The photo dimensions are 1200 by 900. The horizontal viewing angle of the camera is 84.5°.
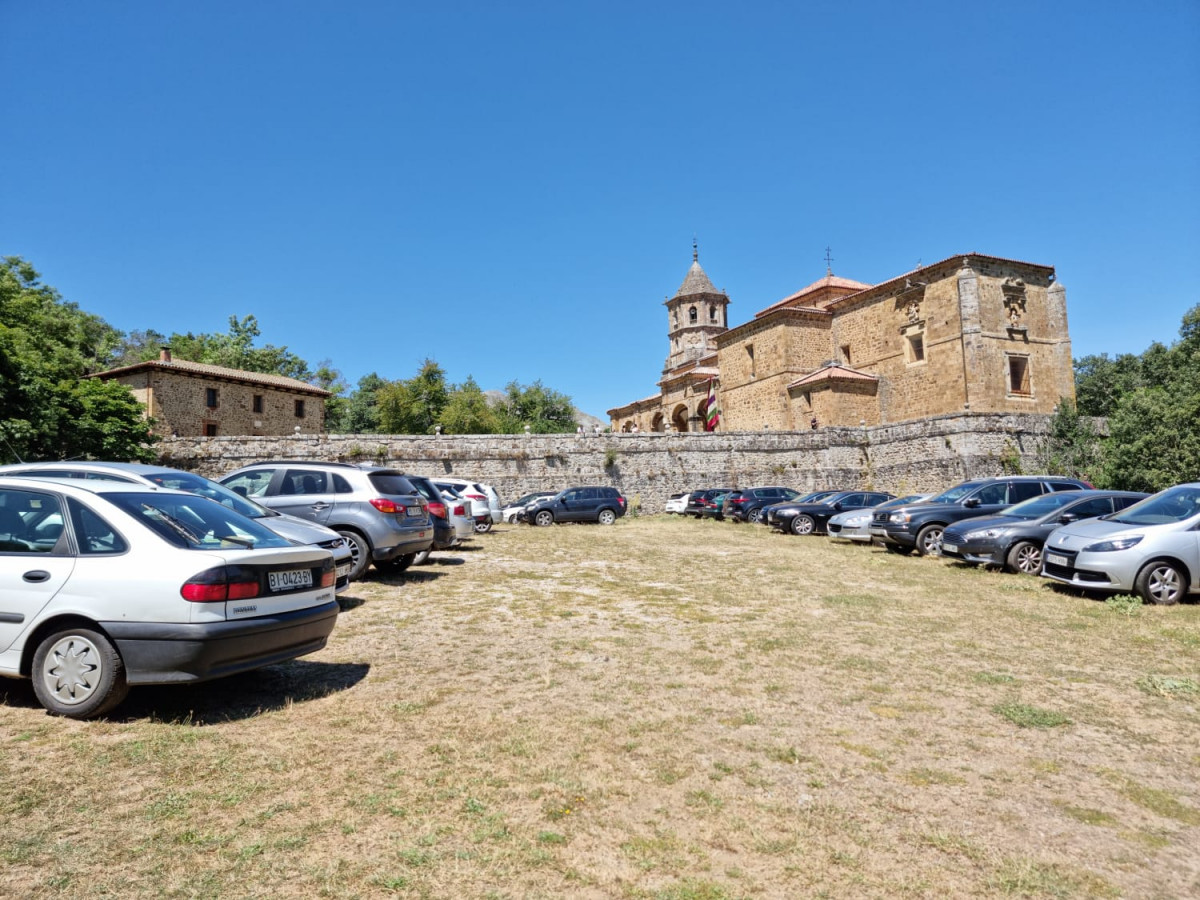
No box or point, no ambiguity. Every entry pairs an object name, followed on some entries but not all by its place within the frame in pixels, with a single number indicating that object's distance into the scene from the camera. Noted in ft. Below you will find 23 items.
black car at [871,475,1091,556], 45.60
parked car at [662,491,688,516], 97.86
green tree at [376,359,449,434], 179.73
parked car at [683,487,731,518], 91.08
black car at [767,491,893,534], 66.03
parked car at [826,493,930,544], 54.49
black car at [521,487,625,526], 81.41
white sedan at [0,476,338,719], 13.67
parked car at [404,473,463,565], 39.01
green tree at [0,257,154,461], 71.05
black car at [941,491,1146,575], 36.96
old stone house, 118.32
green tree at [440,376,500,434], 175.52
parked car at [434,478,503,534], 62.13
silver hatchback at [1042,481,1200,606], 27.89
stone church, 110.73
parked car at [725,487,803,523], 80.64
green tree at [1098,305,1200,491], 82.43
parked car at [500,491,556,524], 85.30
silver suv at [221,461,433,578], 30.48
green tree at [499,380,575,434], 227.24
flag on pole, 146.82
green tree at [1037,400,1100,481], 96.84
